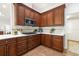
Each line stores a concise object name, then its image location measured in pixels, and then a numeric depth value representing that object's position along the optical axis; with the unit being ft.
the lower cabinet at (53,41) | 6.37
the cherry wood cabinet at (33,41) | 6.52
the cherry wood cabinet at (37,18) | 8.35
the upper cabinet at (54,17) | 6.91
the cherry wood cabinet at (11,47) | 4.19
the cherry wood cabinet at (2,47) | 3.71
